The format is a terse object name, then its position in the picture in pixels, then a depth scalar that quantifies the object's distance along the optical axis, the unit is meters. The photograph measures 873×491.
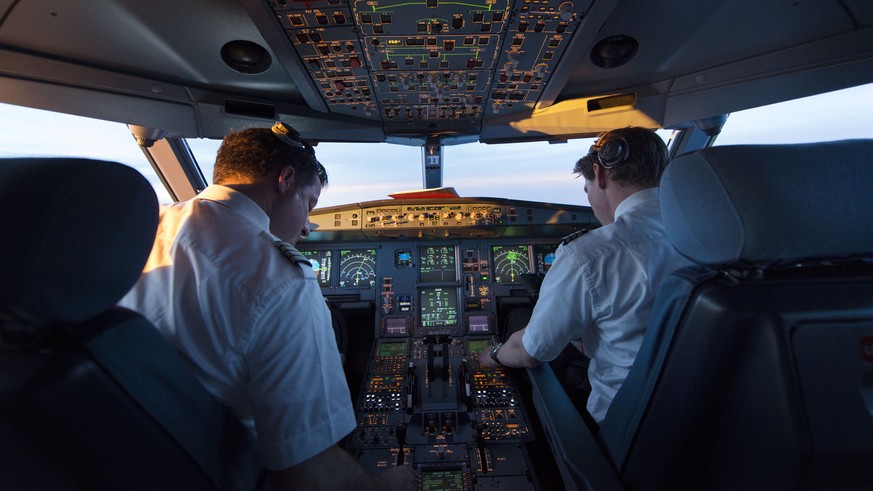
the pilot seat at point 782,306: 0.61
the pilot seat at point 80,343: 0.48
